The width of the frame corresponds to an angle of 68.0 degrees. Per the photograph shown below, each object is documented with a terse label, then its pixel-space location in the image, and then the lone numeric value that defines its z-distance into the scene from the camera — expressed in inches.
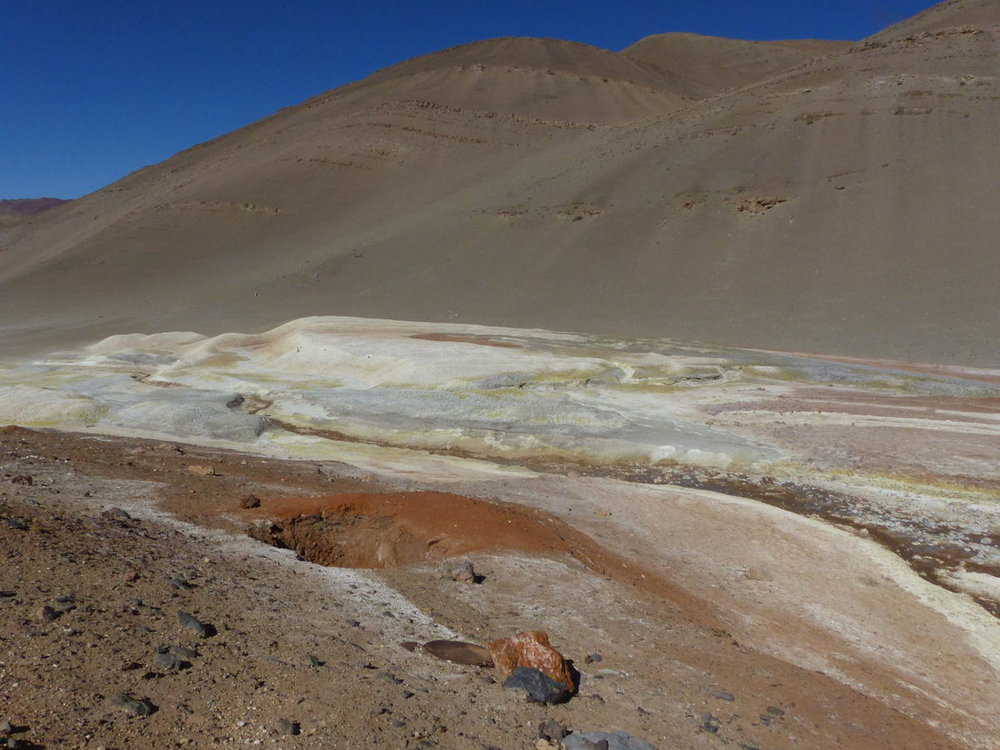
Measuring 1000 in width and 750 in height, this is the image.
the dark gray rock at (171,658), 192.7
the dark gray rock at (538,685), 204.7
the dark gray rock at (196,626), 215.0
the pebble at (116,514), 325.4
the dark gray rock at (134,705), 169.0
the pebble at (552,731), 186.9
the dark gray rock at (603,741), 184.1
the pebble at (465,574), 303.1
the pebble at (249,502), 387.2
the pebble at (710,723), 204.4
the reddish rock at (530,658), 215.2
